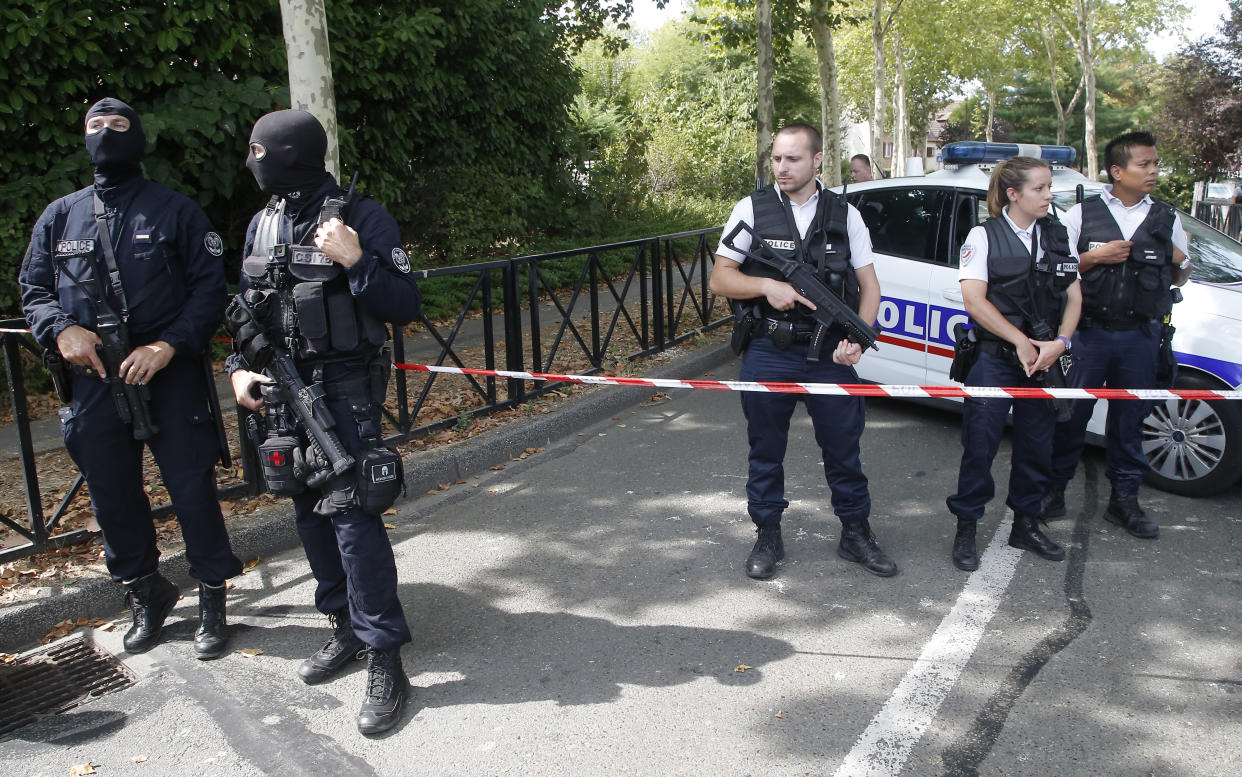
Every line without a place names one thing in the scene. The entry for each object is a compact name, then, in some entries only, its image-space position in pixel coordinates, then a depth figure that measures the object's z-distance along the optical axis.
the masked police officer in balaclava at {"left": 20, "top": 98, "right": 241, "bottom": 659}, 3.48
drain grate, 3.34
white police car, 4.88
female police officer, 4.12
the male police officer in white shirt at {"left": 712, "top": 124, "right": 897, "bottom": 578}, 3.95
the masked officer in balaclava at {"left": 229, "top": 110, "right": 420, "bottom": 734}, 3.07
